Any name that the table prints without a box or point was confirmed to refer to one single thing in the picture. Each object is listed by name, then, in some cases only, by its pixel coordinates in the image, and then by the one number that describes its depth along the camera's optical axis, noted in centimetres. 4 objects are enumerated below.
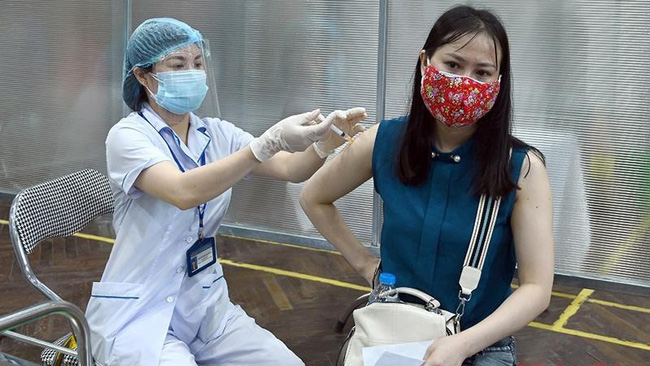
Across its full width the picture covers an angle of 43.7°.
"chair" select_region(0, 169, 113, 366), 247
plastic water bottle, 213
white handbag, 202
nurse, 234
